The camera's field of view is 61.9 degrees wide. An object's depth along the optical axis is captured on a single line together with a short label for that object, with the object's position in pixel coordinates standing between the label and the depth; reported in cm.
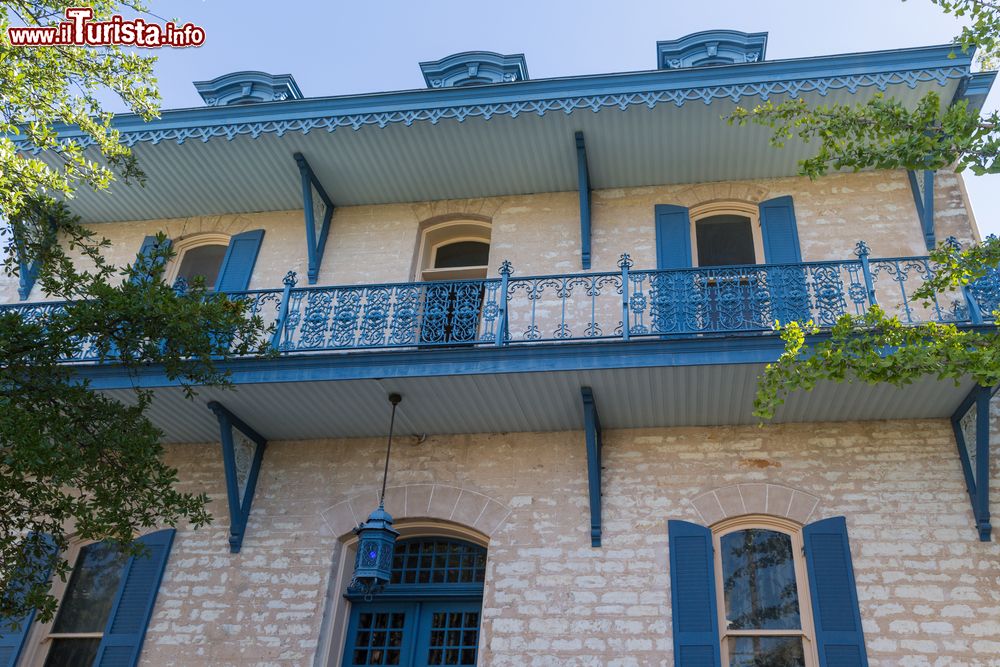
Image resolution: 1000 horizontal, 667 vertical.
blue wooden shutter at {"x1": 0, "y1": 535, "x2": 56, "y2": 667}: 808
